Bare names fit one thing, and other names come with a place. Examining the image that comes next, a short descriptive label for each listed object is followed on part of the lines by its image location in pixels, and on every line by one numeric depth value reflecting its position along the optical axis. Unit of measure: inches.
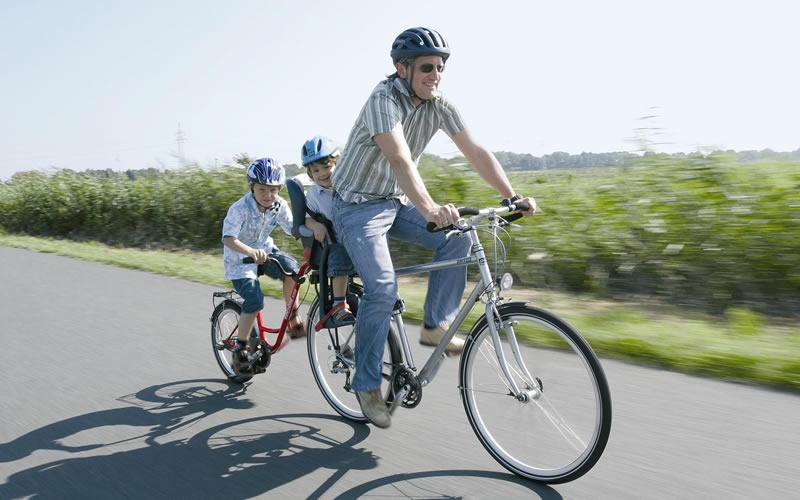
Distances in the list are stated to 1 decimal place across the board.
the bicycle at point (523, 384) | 129.0
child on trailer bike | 193.1
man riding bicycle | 142.8
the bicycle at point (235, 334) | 197.9
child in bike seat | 170.4
